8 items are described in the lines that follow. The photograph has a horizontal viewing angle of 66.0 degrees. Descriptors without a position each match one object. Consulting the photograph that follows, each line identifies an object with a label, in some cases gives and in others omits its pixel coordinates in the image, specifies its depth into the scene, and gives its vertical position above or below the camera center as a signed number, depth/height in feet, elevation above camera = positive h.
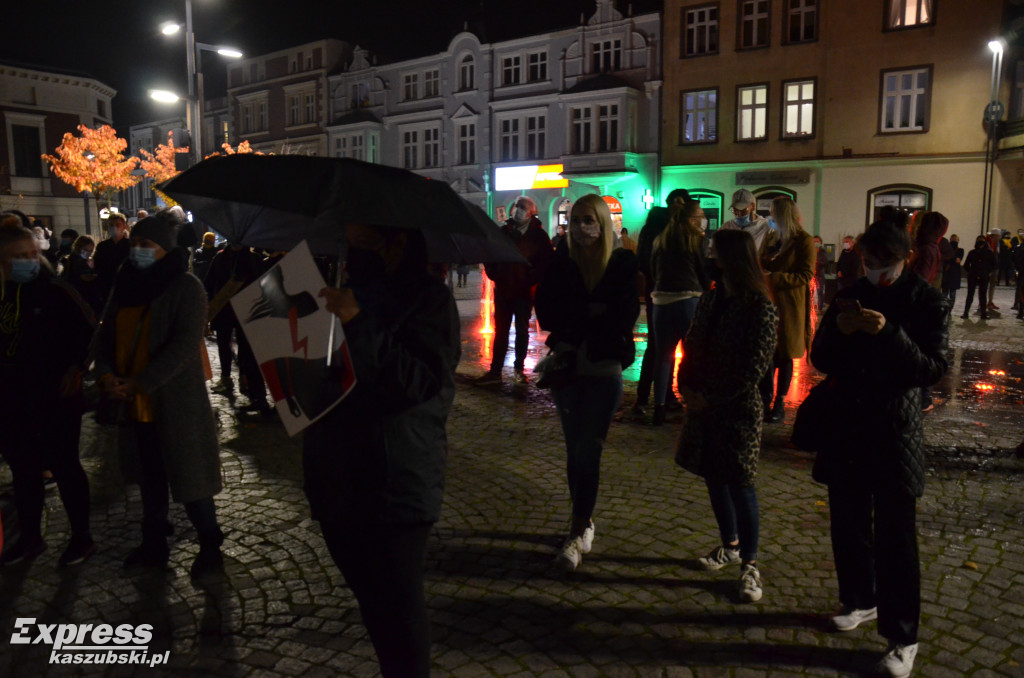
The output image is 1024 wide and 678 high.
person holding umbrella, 7.64 -1.91
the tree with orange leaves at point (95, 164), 123.44 +14.55
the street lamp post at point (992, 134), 83.82 +13.46
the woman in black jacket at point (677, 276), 23.31 -0.56
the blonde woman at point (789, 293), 23.21 -1.07
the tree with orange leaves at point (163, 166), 150.60 +18.31
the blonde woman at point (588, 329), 13.94 -1.28
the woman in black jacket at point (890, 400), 10.64 -1.98
